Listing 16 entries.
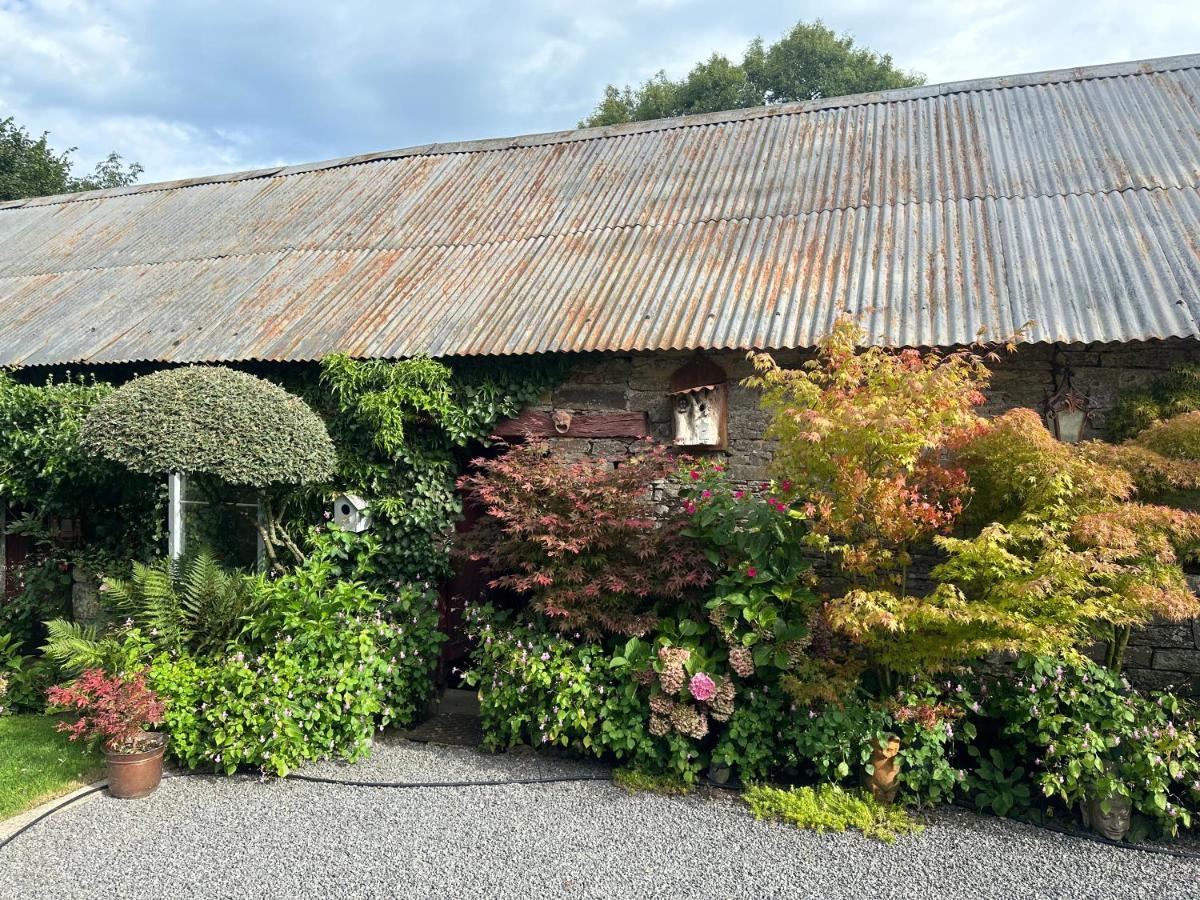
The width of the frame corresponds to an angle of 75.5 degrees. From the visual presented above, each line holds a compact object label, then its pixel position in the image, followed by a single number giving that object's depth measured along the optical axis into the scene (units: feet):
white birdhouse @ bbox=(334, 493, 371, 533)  21.49
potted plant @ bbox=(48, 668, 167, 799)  15.81
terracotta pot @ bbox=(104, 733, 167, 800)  15.81
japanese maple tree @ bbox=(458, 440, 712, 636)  17.39
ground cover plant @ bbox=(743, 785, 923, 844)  14.40
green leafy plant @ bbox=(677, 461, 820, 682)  16.01
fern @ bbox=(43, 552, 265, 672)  17.83
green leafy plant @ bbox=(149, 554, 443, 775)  16.67
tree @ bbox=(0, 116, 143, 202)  68.64
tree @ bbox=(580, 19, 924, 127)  78.48
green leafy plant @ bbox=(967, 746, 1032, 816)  14.84
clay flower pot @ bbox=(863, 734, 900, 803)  15.01
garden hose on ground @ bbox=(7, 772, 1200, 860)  15.85
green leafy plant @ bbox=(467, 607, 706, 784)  16.53
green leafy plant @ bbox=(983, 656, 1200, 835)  13.73
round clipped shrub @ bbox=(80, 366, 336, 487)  17.95
